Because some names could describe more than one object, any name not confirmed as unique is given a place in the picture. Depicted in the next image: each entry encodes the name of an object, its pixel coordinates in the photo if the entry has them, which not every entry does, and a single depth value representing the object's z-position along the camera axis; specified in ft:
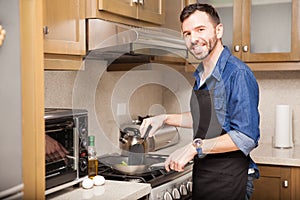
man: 6.73
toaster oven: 6.39
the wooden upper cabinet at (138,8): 7.56
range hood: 7.32
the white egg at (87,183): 6.99
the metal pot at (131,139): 9.19
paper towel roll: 10.31
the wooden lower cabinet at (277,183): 9.17
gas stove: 7.64
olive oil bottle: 7.58
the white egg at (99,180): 7.18
